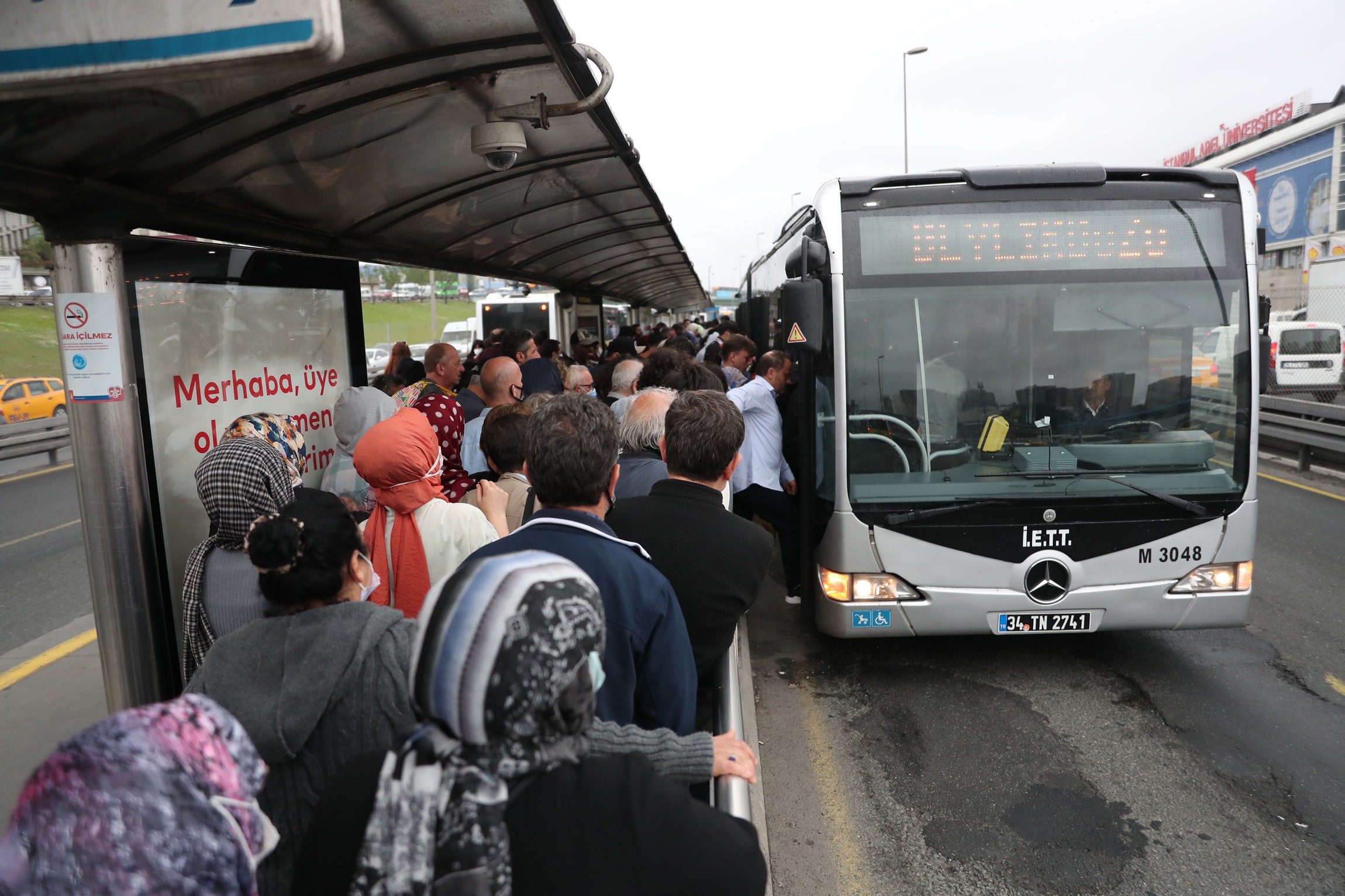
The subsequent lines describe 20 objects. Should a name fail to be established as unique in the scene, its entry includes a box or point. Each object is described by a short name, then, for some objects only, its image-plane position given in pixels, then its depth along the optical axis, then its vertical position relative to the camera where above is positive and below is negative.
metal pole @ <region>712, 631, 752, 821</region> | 1.79 -0.91
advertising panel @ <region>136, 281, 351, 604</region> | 3.77 +0.03
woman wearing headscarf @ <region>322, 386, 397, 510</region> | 4.58 -0.30
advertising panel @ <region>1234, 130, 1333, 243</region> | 41.50 +6.77
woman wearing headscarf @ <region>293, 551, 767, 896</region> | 1.20 -0.60
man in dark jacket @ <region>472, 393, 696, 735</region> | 2.10 -0.57
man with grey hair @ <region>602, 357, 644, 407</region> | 6.95 -0.18
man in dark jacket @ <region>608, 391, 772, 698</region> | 2.65 -0.58
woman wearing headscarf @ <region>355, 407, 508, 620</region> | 3.00 -0.54
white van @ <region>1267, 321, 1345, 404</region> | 21.48 -0.81
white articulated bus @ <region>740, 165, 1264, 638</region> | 4.80 -0.33
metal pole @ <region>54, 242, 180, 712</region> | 3.32 -0.56
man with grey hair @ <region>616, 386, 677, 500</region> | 3.62 -0.38
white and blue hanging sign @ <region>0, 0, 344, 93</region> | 1.67 +0.68
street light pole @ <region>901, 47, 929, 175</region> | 32.78 +7.96
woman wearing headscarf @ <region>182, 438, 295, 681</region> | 2.73 -0.58
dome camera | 4.46 +1.13
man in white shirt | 6.24 -0.82
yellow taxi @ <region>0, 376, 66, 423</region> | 19.38 -0.30
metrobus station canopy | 3.03 +1.04
